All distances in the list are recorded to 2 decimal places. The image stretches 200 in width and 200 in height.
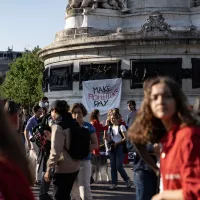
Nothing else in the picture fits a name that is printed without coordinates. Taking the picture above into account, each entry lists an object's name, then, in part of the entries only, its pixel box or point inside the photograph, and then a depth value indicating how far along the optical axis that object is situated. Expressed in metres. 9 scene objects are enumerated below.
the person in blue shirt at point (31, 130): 12.55
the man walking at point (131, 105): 13.37
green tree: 65.12
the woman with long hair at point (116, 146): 11.61
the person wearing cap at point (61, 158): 6.79
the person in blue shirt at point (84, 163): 8.32
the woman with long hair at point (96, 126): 12.65
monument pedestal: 20.36
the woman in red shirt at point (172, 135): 3.27
